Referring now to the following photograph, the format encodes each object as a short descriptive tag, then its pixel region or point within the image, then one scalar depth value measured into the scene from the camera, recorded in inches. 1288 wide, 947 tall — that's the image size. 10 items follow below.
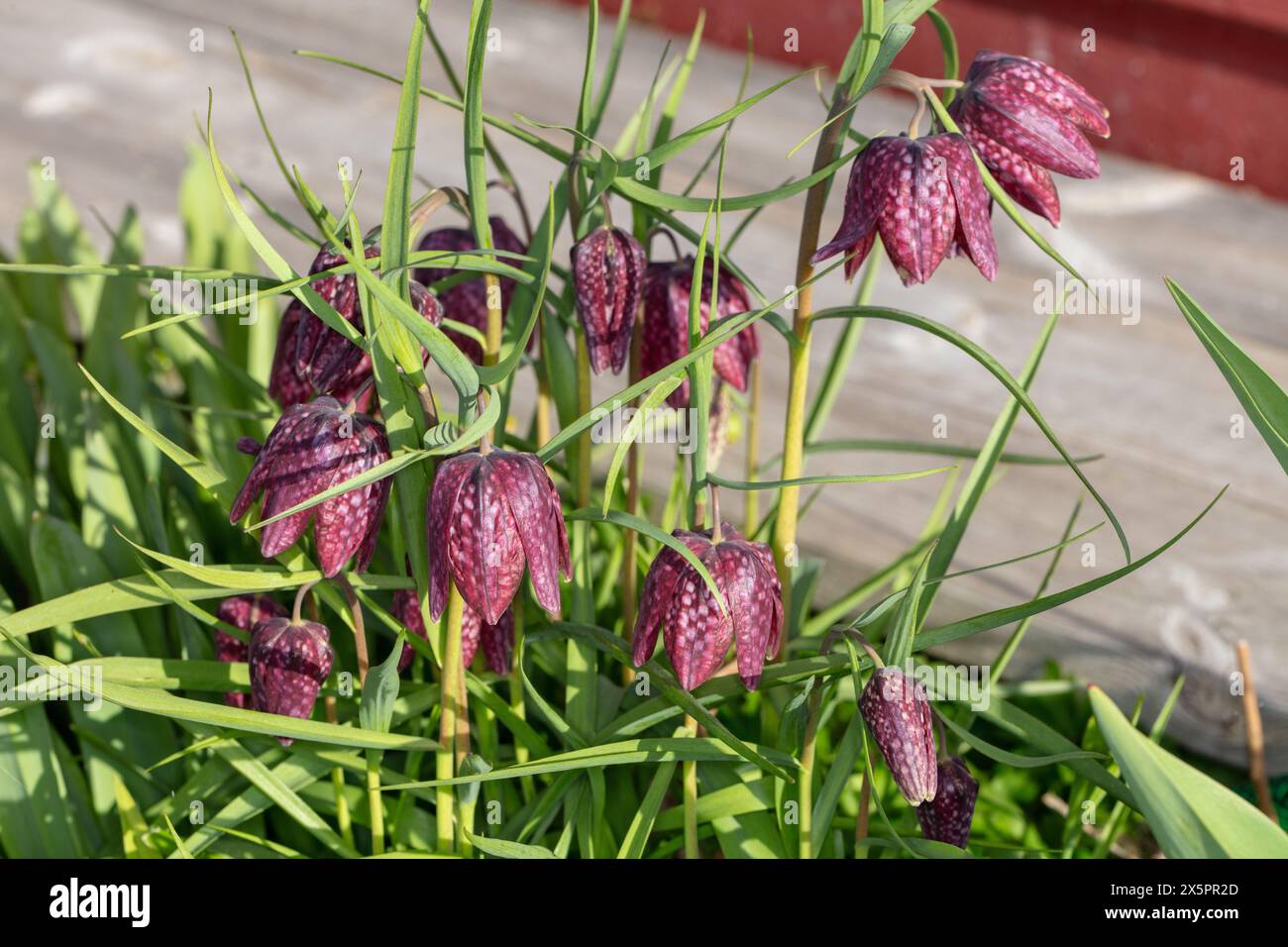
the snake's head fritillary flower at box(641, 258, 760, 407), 39.2
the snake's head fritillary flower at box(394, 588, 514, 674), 39.1
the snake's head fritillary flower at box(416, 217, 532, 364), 39.2
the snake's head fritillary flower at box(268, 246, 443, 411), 37.2
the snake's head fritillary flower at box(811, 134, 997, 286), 36.5
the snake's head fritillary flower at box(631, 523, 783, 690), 37.0
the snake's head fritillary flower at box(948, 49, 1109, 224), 37.0
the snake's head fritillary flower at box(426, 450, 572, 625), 35.9
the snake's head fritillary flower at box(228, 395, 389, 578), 36.3
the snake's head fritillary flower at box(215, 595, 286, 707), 39.8
